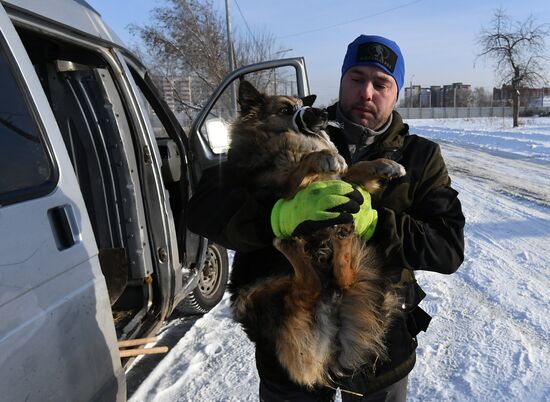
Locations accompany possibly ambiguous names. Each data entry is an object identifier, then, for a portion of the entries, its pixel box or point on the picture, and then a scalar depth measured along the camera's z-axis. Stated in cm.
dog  182
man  175
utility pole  1479
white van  170
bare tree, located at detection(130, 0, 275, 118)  1706
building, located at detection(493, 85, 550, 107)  3475
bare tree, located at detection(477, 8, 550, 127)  3272
